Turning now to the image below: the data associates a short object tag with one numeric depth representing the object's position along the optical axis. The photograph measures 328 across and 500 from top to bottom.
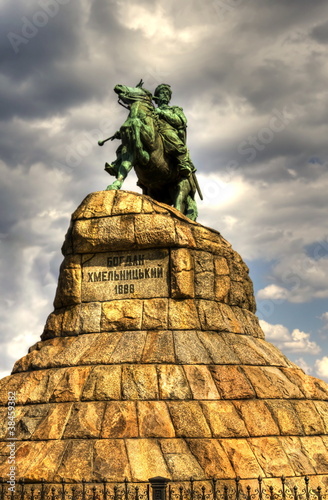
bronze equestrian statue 15.48
